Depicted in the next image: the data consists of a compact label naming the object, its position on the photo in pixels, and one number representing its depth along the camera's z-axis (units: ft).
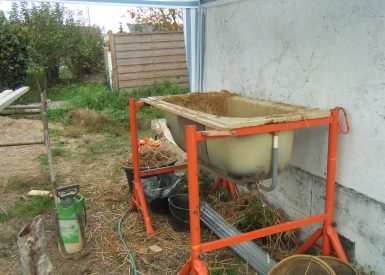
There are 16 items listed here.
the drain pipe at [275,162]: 7.02
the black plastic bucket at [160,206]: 11.55
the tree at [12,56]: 28.35
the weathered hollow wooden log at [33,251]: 5.26
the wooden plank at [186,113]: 6.55
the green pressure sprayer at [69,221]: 9.48
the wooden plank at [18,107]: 24.22
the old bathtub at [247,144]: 6.84
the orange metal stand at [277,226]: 6.47
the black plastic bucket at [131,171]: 12.49
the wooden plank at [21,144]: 12.74
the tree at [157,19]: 34.96
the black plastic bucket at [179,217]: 10.57
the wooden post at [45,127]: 11.08
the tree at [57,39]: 36.24
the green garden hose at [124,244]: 9.06
